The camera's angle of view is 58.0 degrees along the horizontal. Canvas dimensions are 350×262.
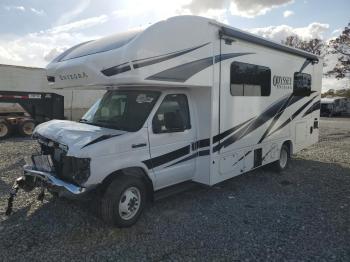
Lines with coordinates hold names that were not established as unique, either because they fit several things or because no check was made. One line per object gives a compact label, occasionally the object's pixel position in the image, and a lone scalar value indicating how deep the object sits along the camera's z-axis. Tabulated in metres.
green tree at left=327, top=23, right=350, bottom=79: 30.34
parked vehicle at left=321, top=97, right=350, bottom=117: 35.78
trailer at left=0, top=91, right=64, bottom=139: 13.23
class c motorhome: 4.36
